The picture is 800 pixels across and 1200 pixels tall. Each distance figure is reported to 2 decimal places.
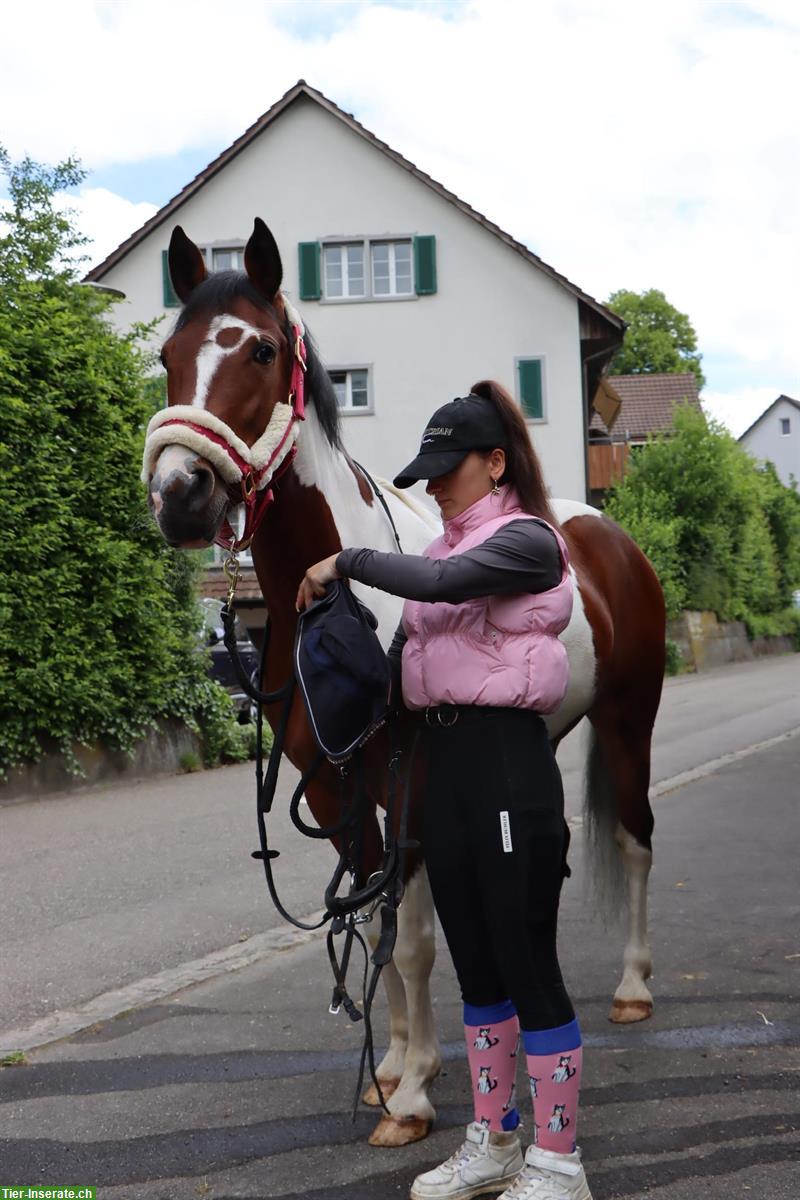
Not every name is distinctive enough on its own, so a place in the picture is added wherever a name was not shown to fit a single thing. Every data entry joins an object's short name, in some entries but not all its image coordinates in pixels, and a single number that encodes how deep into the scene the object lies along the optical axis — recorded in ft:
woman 9.56
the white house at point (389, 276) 93.76
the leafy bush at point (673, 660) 88.12
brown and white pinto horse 9.75
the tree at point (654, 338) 181.78
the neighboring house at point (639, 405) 114.11
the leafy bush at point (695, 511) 92.22
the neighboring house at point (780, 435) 258.37
